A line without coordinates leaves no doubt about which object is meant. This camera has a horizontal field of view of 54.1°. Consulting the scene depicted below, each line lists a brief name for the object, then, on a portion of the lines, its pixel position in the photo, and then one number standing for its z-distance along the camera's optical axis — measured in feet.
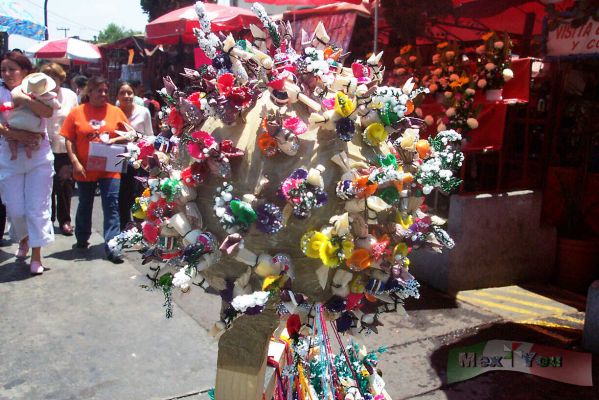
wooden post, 5.55
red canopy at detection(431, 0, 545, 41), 20.66
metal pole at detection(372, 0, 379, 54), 16.45
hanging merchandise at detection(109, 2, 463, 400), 4.99
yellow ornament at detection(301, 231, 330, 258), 4.92
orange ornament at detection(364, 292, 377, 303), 5.51
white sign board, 14.98
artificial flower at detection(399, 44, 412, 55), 18.92
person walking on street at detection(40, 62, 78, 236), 20.21
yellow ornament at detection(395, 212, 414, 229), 5.44
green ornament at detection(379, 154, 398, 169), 5.31
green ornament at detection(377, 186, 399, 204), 5.20
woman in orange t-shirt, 18.06
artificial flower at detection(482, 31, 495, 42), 16.92
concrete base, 17.62
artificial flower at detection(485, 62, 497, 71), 16.67
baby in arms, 15.70
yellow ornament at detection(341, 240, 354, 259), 4.94
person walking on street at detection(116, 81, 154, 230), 19.35
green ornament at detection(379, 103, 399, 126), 5.22
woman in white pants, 16.58
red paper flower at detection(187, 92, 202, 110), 5.44
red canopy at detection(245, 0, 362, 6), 17.55
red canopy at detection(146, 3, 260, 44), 23.86
